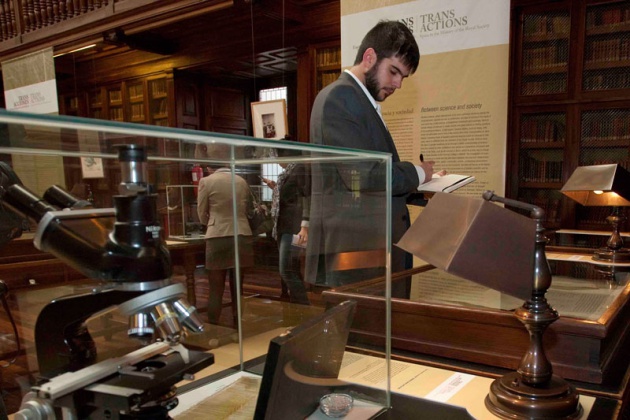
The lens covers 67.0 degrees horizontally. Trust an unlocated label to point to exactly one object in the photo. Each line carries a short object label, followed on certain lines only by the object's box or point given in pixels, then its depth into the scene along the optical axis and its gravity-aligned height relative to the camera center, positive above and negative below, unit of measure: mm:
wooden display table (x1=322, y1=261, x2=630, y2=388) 1089 -434
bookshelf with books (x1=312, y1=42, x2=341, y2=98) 4422 +887
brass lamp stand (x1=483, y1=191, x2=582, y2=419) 884 -435
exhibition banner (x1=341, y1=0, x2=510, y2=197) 2729 +421
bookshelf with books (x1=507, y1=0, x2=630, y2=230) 3633 +441
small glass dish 884 -466
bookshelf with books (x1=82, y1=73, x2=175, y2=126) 5926 +813
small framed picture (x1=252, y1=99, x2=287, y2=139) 4156 +369
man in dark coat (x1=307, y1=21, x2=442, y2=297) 1169 -49
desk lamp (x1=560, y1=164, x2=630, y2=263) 2244 -165
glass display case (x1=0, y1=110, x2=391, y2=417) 540 -71
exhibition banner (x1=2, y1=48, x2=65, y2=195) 3586 +657
